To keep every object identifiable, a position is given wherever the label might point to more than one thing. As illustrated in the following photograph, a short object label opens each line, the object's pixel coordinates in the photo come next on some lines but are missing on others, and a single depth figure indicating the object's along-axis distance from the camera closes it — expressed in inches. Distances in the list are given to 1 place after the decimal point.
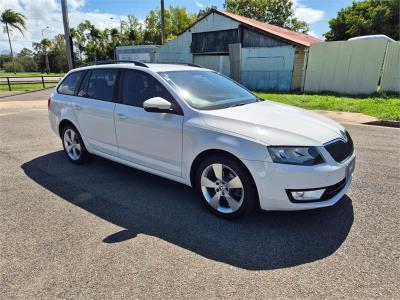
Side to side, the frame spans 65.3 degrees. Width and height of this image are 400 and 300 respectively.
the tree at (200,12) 2317.7
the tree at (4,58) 4635.8
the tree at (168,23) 2199.8
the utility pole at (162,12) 981.5
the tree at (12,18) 1839.3
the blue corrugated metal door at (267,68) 756.6
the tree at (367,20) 1355.8
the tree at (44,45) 2896.2
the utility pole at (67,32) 530.9
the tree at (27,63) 3672.7
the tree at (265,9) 2020.2
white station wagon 119.0
